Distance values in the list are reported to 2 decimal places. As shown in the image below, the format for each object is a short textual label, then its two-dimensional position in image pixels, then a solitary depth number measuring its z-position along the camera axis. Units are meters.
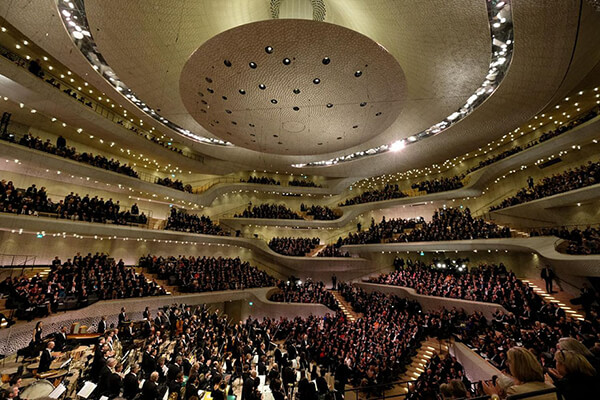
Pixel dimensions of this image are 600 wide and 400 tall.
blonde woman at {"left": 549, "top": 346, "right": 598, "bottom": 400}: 1.73
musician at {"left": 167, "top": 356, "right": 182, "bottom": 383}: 6.34
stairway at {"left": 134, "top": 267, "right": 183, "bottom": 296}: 14.26
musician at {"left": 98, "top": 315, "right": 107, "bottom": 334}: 9.58
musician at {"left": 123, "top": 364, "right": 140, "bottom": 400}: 5.48
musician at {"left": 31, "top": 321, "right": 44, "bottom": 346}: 7.67
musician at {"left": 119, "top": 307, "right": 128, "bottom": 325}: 10.32
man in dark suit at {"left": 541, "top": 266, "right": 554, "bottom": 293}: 11.95
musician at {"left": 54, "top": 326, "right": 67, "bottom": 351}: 7.85
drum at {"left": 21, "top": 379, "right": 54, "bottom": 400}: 3.56
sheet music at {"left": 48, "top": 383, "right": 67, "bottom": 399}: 4.12
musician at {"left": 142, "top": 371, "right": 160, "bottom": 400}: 5.23
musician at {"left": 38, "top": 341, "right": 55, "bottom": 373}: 6.32
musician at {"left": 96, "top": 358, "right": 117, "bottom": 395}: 5.35
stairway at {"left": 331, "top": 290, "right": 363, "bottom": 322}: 15.97
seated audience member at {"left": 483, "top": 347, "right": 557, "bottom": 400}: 1.86
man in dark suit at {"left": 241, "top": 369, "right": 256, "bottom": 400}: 5.81
